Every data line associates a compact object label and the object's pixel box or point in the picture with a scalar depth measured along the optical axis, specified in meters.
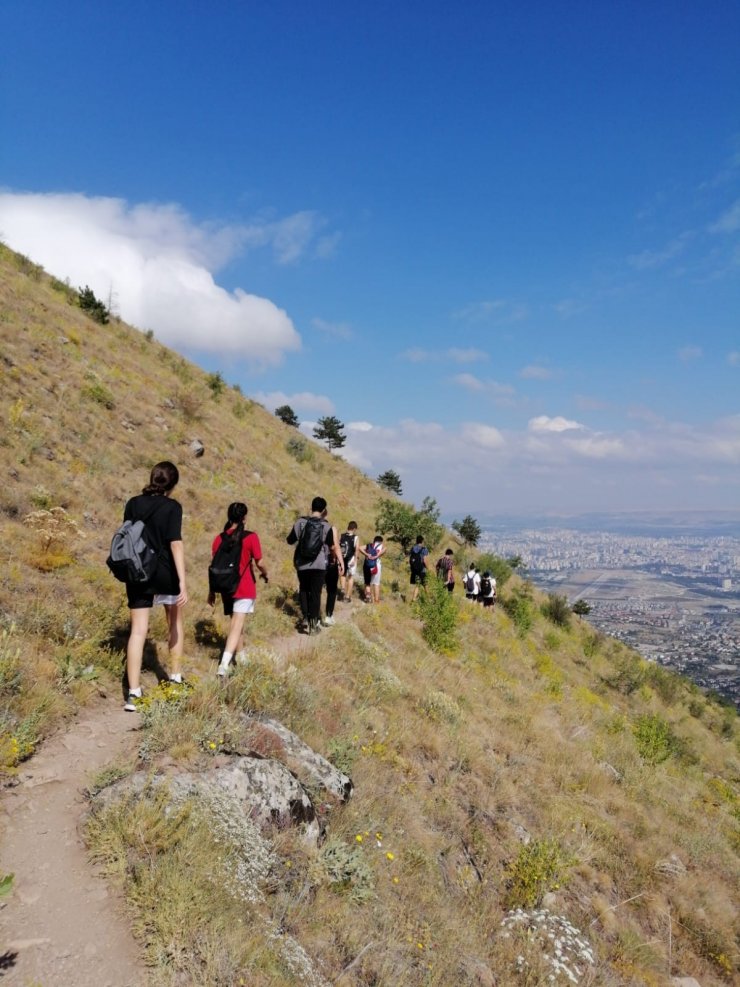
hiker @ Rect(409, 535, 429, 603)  14.56
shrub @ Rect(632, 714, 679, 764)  11.67
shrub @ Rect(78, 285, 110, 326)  22.45
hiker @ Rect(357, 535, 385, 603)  12.84
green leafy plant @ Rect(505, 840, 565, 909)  5.17
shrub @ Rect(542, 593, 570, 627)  24.22
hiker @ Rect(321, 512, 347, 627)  9.32
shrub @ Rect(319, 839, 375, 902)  3.91
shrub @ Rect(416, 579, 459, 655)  11.91
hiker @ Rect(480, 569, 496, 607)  17.80
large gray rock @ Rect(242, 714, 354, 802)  4.64
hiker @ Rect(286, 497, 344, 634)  7.96
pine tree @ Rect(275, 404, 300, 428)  38.22
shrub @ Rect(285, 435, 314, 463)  26.55
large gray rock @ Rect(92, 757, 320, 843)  3.59
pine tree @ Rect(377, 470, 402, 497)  41.00
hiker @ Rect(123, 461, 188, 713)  4.93
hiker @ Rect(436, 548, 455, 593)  15.47
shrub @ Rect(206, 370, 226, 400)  26.02
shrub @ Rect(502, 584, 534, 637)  19.27
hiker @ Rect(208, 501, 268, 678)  6.21
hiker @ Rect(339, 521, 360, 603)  12.12
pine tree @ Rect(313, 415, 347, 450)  38.88
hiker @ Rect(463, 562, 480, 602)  17.98
